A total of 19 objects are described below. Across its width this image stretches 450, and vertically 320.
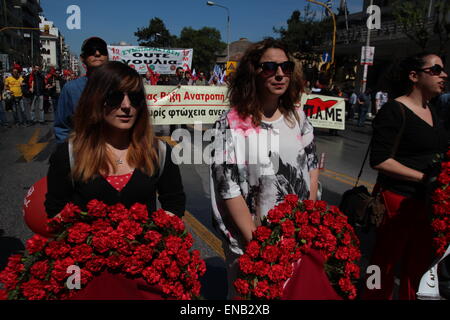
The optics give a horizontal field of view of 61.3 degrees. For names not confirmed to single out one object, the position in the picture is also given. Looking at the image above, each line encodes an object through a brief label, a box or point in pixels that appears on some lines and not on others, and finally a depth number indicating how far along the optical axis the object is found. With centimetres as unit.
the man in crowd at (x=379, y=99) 1731
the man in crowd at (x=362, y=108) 1780
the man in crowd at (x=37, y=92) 1368
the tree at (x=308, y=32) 3775
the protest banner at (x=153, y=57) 1283
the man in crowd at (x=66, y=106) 335
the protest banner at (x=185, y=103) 960
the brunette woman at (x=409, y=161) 252
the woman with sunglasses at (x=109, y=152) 190
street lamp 5063
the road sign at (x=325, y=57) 2105
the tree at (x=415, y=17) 1869
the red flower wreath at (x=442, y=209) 216
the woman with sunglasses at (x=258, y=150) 206
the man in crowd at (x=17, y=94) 1299
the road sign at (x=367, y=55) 1918
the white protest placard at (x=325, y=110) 1077
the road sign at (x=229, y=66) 2045
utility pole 1990
